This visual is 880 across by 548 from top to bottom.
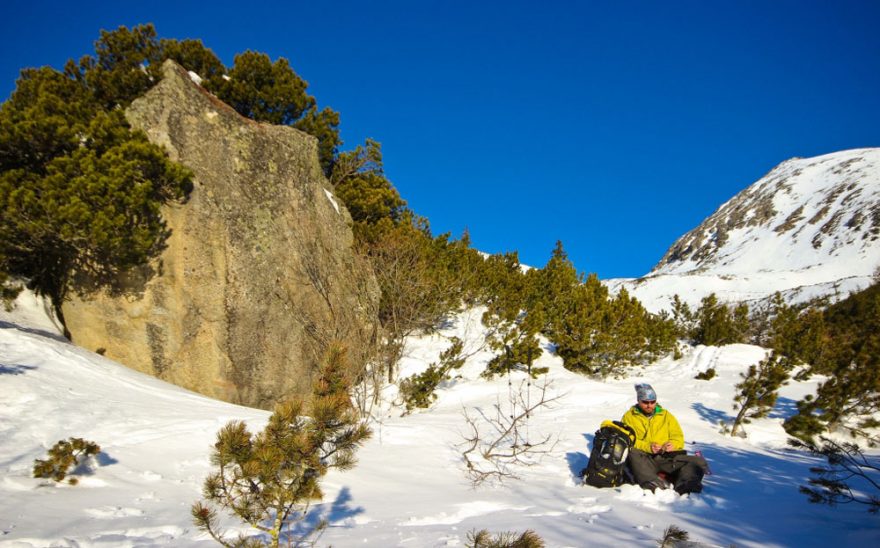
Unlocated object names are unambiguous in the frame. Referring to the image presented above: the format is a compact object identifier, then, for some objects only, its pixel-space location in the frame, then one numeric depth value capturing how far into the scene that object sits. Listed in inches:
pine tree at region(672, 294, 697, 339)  710.8
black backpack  181.8
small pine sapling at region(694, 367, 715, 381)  487.4
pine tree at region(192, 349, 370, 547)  86.0
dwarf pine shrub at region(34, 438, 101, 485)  136.2
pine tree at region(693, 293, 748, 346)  634.2
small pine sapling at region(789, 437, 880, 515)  127.9
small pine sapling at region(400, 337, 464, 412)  400.2
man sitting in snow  172.9
